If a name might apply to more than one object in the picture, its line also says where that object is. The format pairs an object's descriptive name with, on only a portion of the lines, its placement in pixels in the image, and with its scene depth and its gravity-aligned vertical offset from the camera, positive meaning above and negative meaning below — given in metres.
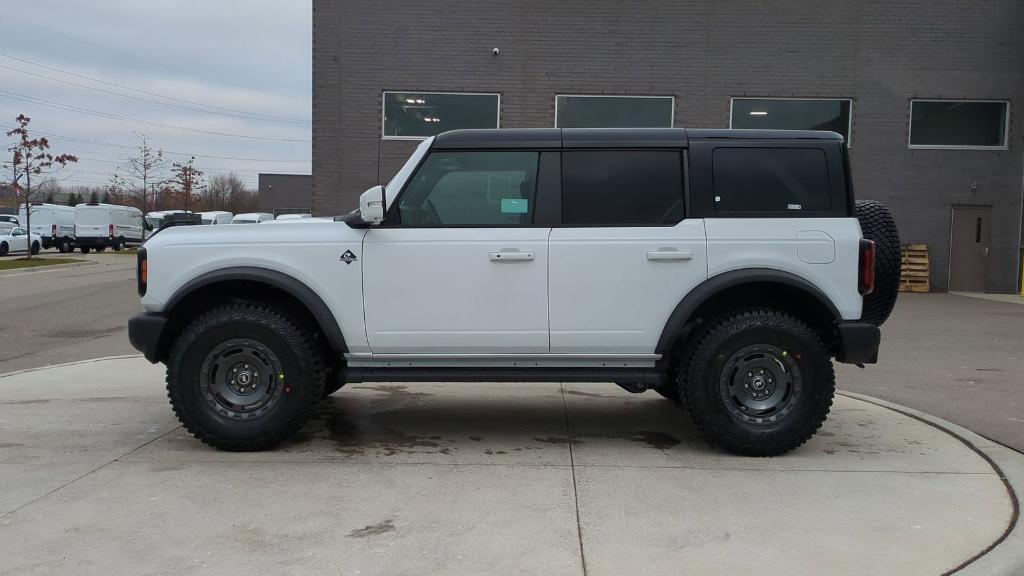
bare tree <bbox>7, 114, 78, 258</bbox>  30.14 +2.41
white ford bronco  5.12 -0.40
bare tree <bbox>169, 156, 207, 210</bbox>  53.81 +2.90
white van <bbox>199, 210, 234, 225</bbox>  38.68 +0.36
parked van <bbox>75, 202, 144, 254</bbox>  39.66 -0.20
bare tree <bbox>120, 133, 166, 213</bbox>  51.69 +3.03
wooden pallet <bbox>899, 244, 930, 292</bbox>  19.31 -0.82
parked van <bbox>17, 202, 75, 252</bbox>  39.38 -0.14
